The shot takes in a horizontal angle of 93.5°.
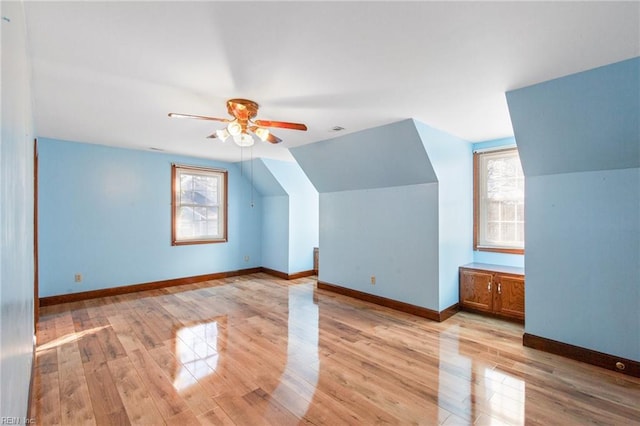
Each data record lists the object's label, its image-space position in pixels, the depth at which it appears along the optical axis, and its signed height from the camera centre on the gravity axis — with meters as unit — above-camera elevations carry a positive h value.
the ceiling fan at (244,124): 2.68 +0.81
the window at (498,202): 3.99 +0.14
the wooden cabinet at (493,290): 3.63 -0.99
